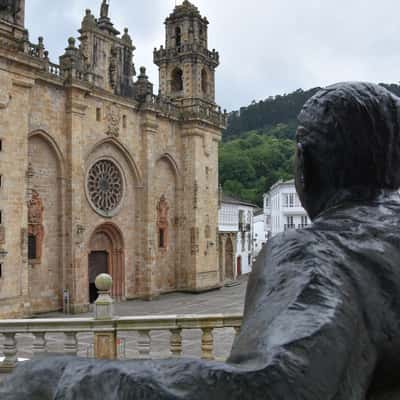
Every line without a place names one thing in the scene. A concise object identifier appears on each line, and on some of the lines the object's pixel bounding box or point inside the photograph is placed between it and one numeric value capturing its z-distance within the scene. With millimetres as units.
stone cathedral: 19672
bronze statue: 959
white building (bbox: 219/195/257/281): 44256
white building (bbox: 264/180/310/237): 53094
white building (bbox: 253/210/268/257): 69262
